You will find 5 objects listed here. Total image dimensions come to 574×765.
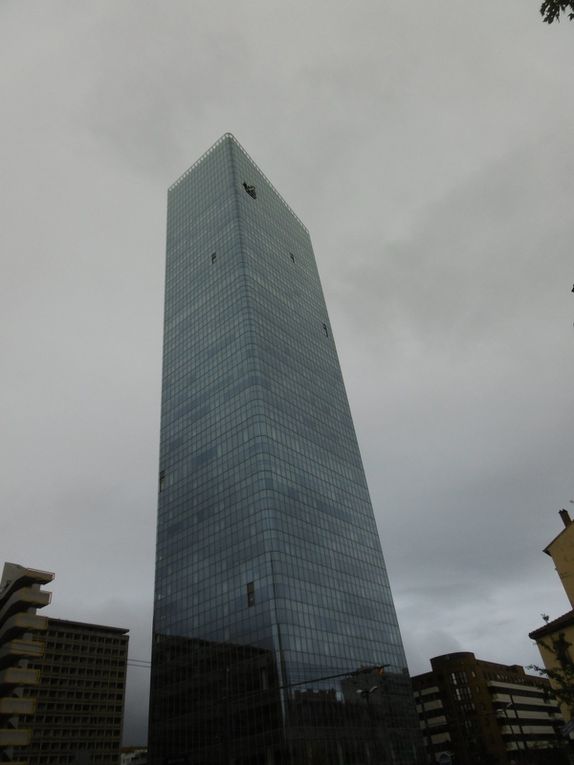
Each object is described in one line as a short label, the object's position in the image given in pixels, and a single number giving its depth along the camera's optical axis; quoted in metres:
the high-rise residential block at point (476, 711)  140.75
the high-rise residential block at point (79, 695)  159.88
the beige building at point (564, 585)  52.50
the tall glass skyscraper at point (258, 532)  84.06
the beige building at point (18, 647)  66.38
